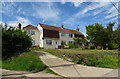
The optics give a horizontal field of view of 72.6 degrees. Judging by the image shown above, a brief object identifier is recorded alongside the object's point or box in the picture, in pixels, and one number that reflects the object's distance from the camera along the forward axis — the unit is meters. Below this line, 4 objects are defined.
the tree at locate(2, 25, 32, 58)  8.29
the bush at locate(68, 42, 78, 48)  21.58
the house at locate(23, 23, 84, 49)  20.41
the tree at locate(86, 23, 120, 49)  18.77
